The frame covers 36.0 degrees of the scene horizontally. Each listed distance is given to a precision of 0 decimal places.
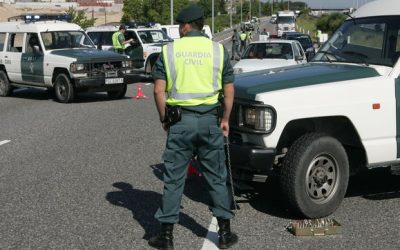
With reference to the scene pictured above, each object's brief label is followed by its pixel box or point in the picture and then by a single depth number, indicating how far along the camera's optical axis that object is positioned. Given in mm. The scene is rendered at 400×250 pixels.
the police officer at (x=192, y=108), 4613
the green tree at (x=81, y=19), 53188
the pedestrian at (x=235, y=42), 33219
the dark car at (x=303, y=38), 30231
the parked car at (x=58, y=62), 15125
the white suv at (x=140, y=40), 20703
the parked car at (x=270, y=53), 15648
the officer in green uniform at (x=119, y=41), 20250
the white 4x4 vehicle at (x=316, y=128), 5348
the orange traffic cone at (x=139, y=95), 16266
